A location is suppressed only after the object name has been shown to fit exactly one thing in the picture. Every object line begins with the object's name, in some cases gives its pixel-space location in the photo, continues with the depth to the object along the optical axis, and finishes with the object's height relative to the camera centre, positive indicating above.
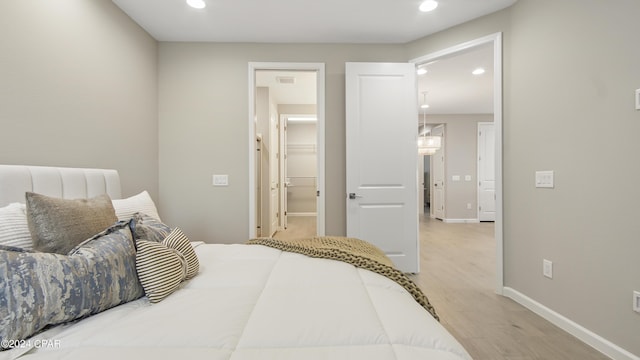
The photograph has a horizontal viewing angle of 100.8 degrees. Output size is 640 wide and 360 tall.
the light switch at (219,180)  3.04 -0.01
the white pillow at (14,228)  1.02 -0.19
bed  0.71 -0.44
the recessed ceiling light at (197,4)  2.33 +1.57
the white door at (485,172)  6.55 +0.16
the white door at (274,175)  4.92 +0.08
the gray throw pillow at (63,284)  0.72 -0.32
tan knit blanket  1.23 -0.43
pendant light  5.50 +0.74
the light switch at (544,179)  2.07 -0.01
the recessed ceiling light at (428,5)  2.35 +1.56
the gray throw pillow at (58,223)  1.04 -0.18
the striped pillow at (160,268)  1.00 -0.36
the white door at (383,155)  2.93 +0.26
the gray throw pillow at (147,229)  1.15 -0.23
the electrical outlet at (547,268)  2.07 -0.71
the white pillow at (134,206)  1.64 -0.18
